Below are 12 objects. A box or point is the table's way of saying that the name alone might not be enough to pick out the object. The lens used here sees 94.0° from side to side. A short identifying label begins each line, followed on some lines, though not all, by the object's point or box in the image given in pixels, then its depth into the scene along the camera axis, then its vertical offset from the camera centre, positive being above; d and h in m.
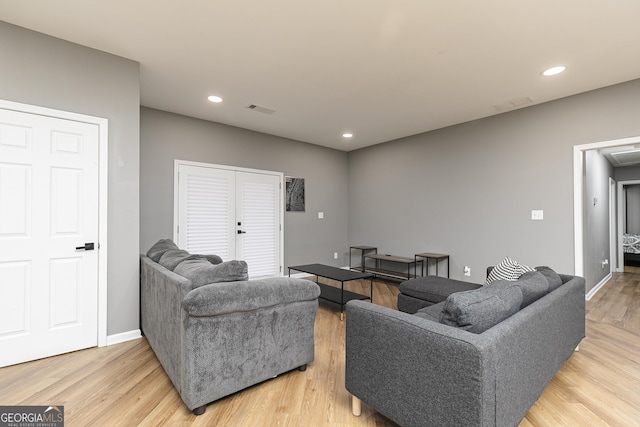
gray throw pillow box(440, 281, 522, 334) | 1.34 -0.43
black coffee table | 3.54 -0.73
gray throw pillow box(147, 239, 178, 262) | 2.79 -0.31
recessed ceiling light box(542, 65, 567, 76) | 2.92 +1.45
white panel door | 2.31 -0.15
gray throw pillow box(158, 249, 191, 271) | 2.37 -0.34
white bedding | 6.87 -0.64
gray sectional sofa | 1.17 -0.64
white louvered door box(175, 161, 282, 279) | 4.35 +0.05
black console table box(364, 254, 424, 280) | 4.98 -0.85
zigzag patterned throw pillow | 2.44 -0.46
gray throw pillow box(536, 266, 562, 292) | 2.10 -0.46
